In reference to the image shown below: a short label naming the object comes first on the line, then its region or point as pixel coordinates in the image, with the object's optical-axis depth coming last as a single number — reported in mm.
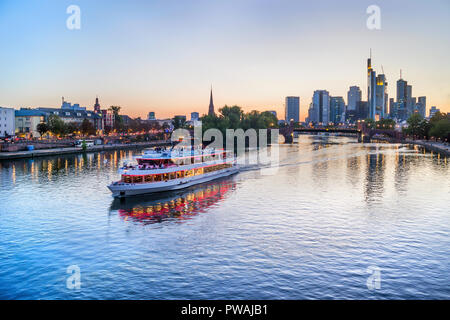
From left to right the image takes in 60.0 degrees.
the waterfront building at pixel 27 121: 151625
